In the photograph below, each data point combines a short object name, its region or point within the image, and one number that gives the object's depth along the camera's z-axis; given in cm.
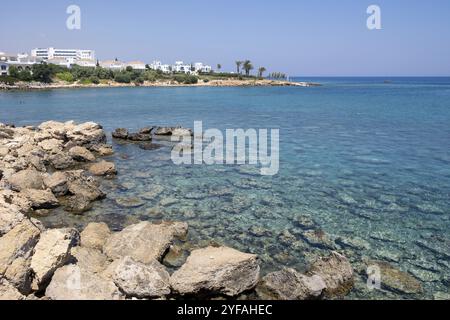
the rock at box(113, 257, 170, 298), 958
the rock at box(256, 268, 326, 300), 1004
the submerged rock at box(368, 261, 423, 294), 1085
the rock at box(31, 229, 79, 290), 938
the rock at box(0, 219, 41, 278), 903
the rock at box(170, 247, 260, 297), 988
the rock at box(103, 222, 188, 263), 1172
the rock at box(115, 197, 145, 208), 1702
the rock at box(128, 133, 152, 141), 3356
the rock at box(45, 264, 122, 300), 884
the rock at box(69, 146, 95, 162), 2506
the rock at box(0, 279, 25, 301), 827
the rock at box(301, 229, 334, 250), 1342
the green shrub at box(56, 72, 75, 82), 13625
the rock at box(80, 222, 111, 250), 1252
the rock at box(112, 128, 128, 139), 3425
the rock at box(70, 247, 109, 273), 1069
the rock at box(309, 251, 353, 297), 1065
